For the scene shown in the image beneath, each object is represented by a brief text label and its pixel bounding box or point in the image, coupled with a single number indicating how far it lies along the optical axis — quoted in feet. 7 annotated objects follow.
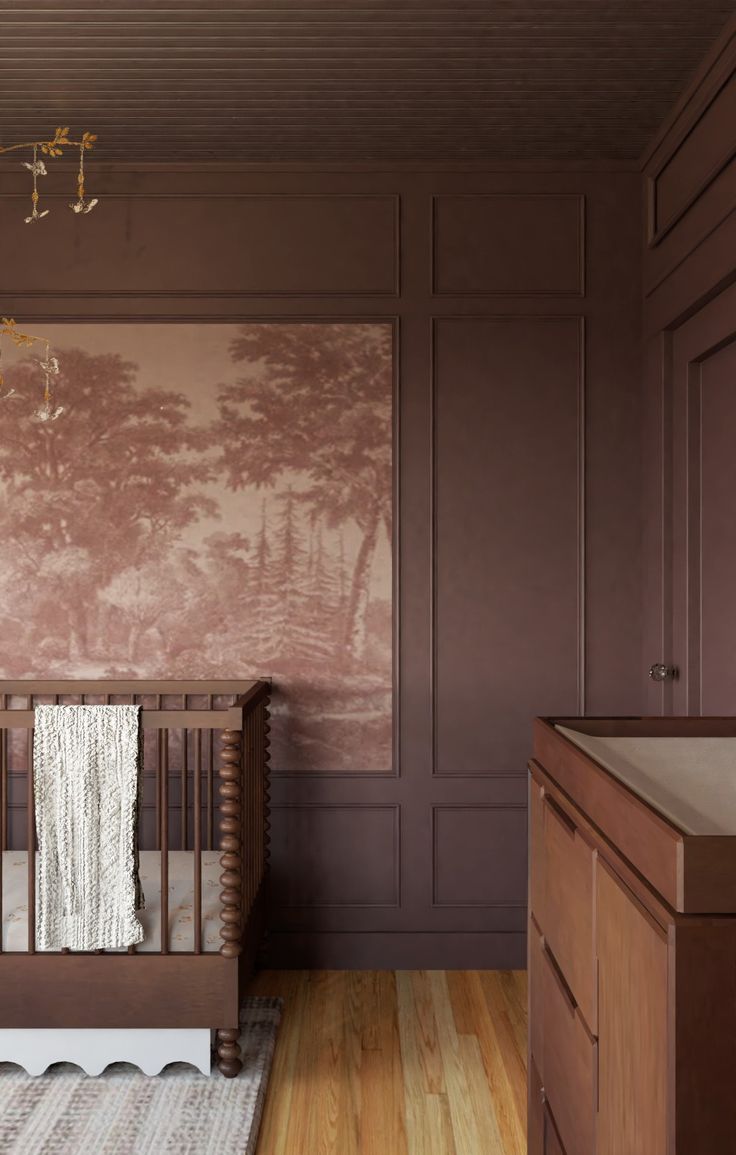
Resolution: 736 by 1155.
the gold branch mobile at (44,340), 4.78
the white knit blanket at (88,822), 6.81
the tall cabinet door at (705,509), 7.59
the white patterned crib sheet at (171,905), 7.01
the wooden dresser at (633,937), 2.69
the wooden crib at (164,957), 6.88
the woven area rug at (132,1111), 6.20
